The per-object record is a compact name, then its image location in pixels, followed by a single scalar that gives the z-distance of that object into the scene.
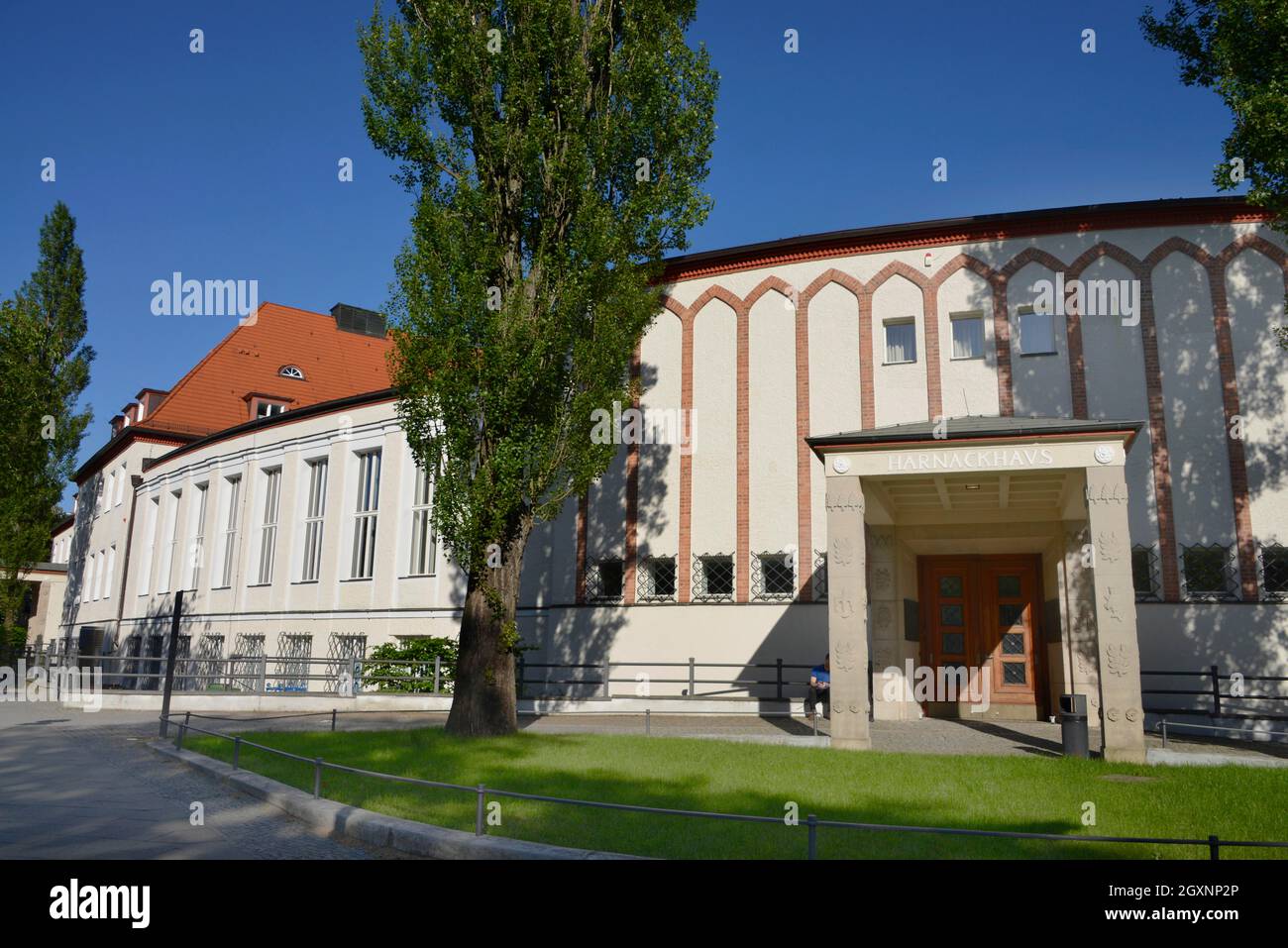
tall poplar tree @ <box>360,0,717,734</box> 14.45
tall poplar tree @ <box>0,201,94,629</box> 36.75
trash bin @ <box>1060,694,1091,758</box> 11.80
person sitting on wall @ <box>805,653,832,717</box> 16.86
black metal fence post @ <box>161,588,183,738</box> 14.52
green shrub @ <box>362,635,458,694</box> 21.99
